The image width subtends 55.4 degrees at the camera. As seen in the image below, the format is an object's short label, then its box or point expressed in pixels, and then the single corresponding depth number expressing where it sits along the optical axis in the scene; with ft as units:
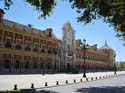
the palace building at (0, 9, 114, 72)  78.08
